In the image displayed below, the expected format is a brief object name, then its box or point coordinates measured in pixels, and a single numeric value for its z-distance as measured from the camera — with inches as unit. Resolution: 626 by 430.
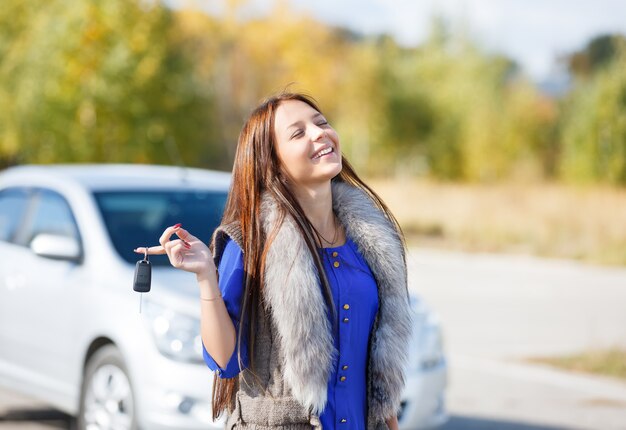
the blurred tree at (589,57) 3427.7
